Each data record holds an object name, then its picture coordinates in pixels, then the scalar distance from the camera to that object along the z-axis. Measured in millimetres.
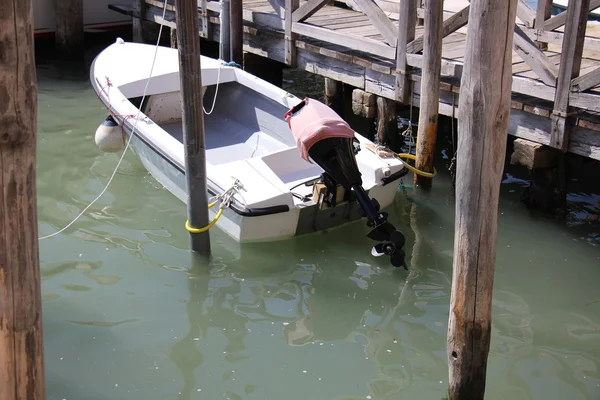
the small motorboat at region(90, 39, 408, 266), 5832
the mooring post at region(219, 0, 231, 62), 8539
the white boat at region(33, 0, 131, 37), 11562
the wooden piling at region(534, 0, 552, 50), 7715
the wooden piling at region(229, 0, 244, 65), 8484
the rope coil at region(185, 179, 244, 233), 5824
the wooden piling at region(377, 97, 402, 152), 7734
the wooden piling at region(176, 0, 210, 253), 5164
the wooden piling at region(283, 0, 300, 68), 8070
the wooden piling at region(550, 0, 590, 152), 5637
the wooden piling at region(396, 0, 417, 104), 6863
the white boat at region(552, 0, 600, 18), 13453
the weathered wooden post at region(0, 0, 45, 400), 2525
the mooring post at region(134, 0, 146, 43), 10953
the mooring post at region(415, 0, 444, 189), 6344
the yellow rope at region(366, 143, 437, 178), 6613
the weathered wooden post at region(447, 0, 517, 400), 3588
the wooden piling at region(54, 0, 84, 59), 11320
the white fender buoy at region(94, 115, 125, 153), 6801
